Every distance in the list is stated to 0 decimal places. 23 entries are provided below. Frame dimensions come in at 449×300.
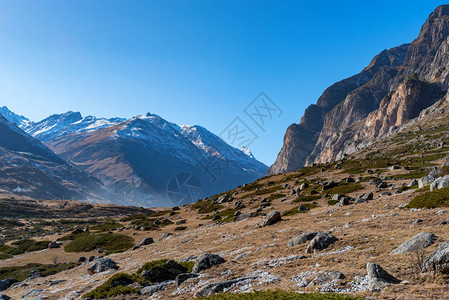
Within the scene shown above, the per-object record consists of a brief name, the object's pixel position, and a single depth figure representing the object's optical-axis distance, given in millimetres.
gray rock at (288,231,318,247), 17969
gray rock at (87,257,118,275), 24969
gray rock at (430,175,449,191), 22192
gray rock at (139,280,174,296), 15539
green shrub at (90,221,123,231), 68538
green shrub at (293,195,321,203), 43750
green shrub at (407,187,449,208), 18725
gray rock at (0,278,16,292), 26747
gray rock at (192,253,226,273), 17266
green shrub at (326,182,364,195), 43375
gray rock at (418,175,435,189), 28092
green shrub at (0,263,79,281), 30719
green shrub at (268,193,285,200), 56541
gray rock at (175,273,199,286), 15472
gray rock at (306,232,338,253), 15797
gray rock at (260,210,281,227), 29522
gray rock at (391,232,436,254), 11932
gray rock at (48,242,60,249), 49534
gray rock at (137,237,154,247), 39462
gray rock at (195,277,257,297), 12555
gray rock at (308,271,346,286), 10834
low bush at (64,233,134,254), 45156
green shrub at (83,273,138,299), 15977
